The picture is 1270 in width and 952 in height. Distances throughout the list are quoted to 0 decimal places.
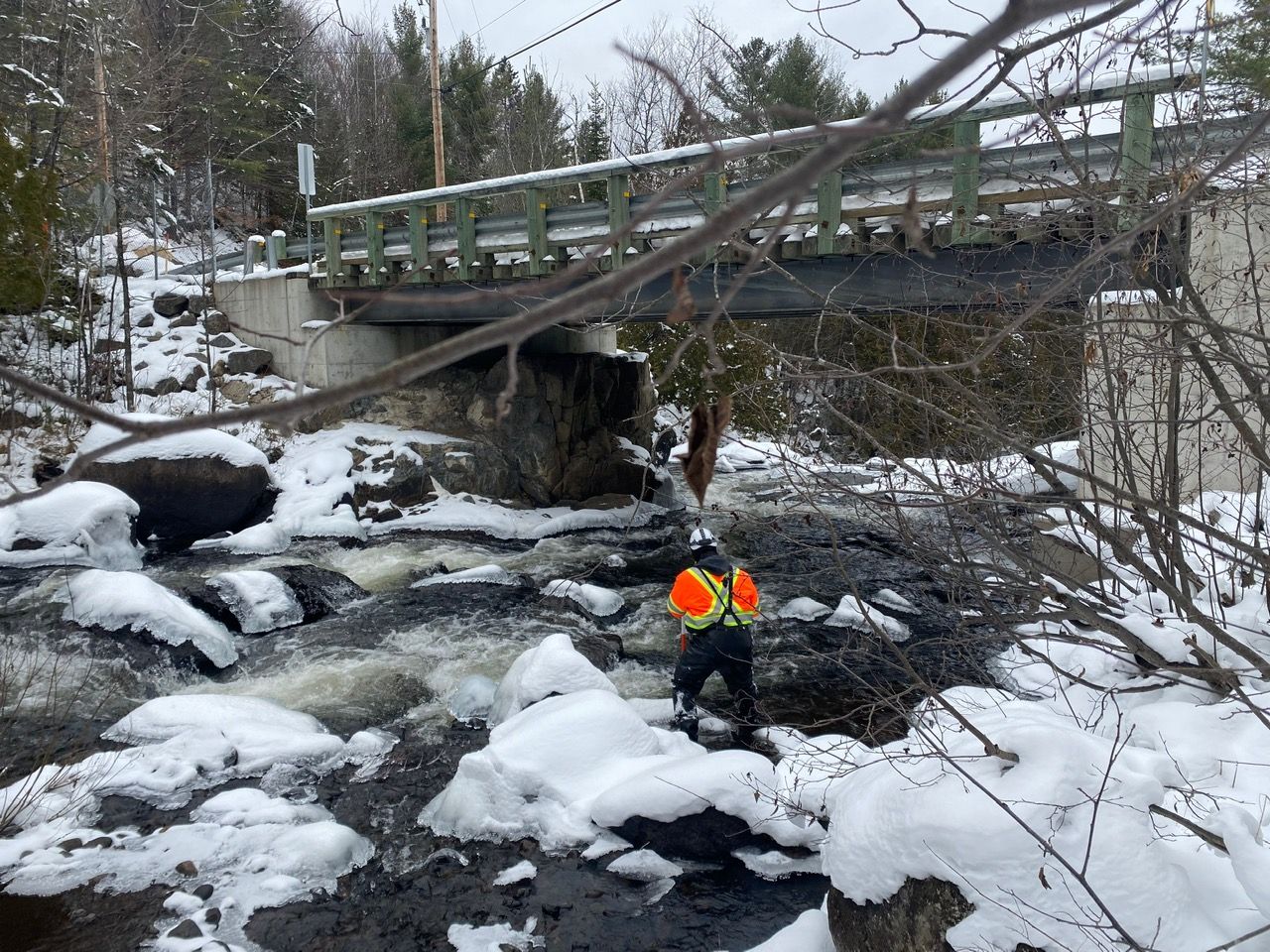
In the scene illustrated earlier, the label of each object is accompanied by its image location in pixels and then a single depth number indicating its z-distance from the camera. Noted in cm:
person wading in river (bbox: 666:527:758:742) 736
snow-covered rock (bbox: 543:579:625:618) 1105
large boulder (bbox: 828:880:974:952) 376
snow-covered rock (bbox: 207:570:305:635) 991
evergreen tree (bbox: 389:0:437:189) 3341
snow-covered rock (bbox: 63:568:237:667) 880
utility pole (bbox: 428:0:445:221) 2228
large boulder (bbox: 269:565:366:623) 1044
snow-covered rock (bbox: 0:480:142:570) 1093
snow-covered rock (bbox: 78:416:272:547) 1254
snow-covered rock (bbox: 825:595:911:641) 1000
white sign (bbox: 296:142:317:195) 1456
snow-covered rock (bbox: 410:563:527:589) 1196
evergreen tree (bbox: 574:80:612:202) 2989
